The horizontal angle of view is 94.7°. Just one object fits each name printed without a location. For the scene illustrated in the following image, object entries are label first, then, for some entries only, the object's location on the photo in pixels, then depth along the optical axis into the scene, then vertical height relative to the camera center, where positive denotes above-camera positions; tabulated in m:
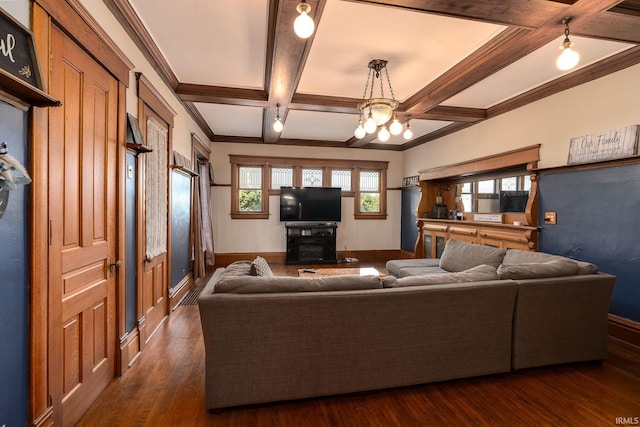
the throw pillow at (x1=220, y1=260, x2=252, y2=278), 2.11 -0.46
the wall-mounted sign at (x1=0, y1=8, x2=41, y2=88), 1.15 +0.64
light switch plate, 3.49 -0.07
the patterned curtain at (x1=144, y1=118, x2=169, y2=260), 2.73 +0.19
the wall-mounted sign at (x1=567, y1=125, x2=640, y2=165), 2.74 +0.67
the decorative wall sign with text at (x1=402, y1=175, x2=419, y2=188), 6.50 +0.66
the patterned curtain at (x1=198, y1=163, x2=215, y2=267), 5.47 -0.11
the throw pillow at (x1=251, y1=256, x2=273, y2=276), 2.20 -0.46
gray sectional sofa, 1.82 -0.80
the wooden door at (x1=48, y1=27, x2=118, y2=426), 1.57 -0.13
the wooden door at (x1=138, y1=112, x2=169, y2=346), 2.67 -0.19
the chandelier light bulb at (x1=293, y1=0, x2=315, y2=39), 1.60 +1.02
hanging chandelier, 2.86 +0.98
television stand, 6.45 -0.77
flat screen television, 6.51 +0.12
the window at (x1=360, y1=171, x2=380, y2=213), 7.17 +0.46
